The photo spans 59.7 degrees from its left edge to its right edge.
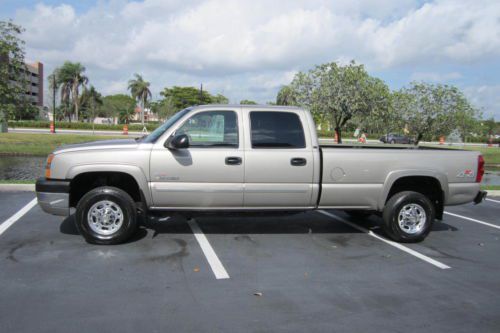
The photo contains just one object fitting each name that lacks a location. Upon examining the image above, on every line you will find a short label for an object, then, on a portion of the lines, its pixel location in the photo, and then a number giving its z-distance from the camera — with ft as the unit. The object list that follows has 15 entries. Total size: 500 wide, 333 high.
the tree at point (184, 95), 303.68
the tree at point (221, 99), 197.24
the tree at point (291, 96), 93.54
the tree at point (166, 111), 212.25
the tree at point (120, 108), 288.10
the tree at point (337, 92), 86.53
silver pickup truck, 18.61
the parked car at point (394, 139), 162.76
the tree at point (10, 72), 52.37
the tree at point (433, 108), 88.58
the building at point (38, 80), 350.84
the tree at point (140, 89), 253.44
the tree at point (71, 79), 221.87
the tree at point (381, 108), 88.07
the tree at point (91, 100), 239.71
